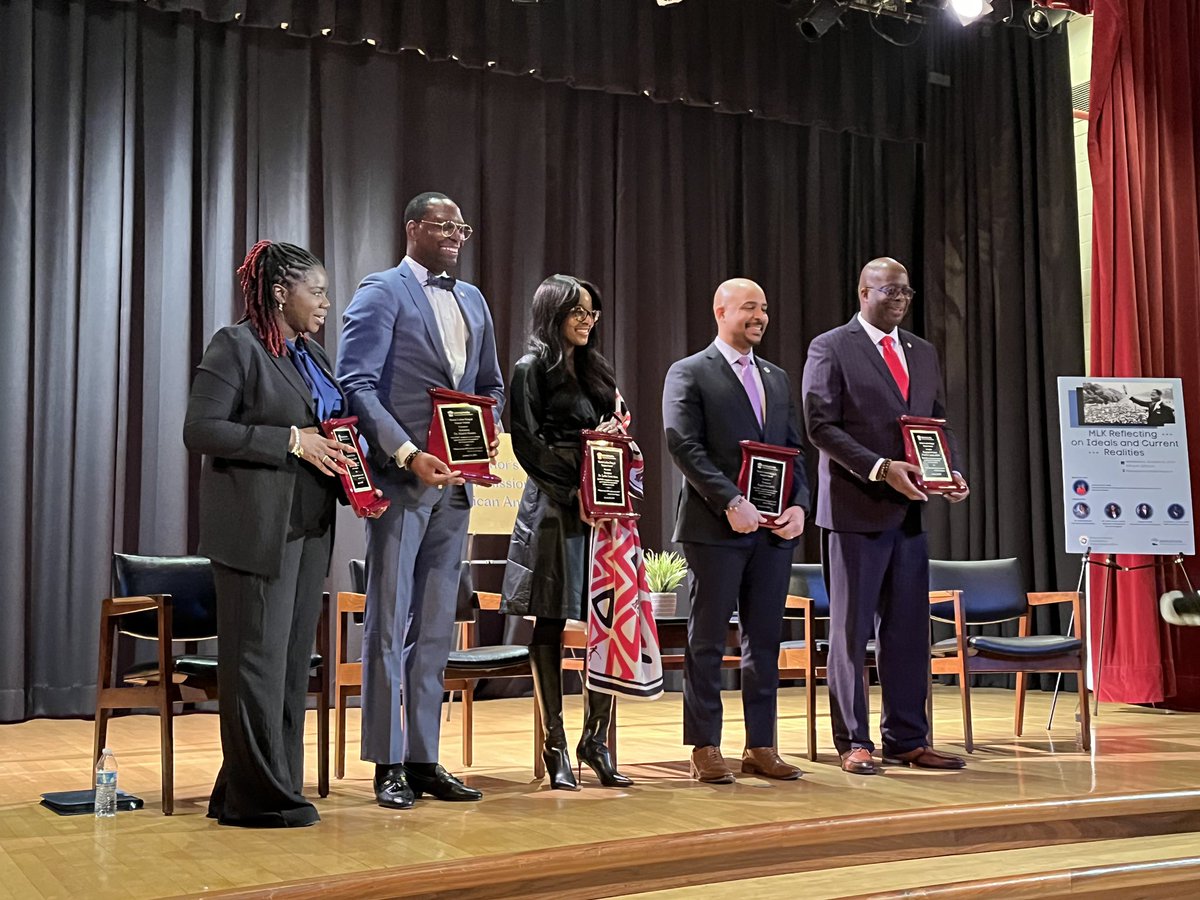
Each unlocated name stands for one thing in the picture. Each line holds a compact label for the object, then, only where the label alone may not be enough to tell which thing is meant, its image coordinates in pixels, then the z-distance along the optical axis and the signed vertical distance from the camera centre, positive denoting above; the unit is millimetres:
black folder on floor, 3613 -696
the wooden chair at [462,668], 4227 -391
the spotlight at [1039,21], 7566 +2961
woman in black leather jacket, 3881 +157
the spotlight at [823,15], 7531 +2987
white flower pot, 4820 -217
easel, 5914 -161
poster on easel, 6027 +293
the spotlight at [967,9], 6883 +2752
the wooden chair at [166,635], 3732 -261
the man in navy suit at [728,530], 4027 +37
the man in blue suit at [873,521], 4238 +65
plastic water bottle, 3561 -647
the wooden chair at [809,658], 4645 -423
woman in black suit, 3268 +64
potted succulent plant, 4832 -152
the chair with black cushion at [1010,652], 4898 -418
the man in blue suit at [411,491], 3594 +151
